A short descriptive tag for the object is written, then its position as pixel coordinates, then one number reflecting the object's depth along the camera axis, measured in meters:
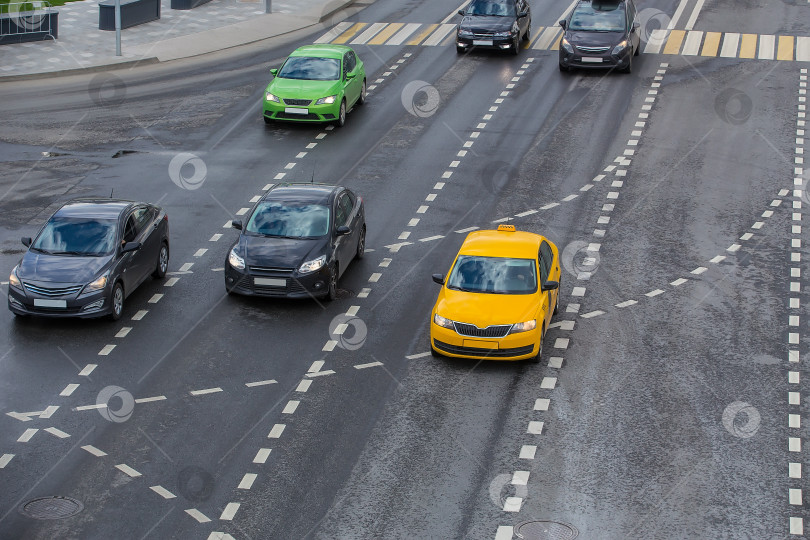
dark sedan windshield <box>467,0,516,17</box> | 40.12
